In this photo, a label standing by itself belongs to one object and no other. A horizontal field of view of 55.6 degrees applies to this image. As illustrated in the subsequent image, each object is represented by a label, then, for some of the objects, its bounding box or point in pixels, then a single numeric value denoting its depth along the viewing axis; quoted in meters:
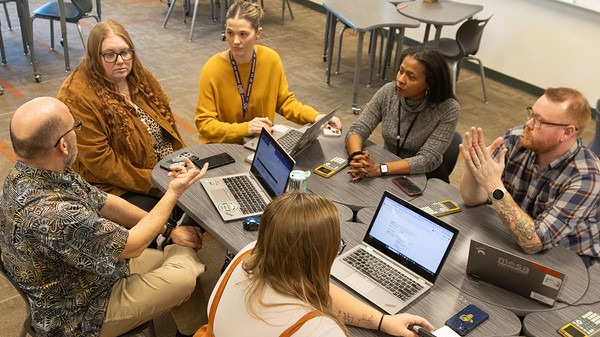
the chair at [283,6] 7.89
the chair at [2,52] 5.80
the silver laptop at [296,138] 2.82
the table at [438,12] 5.23
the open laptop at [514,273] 2.05
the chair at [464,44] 5.29
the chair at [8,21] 6.80
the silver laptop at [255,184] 2.50
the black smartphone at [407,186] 2.72
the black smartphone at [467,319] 1.95
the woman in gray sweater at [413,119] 2.89
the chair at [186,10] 7.19
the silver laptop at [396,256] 2.08
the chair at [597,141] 3.36
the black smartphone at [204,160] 2.87
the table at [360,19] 5.18
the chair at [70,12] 5.62
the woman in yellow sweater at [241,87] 3.15
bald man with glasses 2.00
